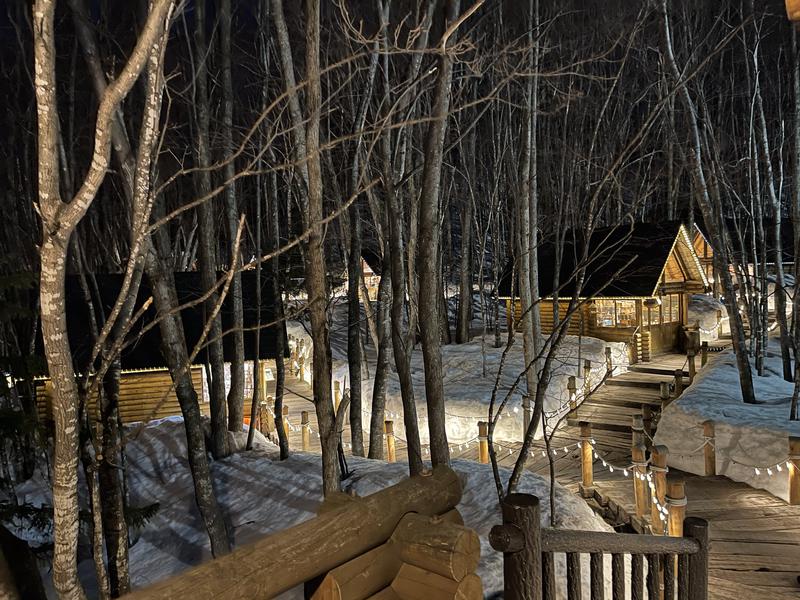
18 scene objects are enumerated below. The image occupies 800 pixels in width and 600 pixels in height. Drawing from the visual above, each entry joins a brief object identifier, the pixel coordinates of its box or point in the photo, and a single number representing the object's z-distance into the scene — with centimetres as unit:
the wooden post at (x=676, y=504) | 651
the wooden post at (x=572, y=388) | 1352
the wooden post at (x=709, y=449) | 944
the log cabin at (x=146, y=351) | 1434
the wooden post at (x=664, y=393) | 1218
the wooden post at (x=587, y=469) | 900
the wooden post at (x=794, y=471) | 788
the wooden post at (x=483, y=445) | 1059
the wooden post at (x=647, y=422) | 1070
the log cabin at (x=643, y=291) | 1833
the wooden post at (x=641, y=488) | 773
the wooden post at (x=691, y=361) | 1452
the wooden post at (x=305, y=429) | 1265
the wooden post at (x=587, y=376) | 1499
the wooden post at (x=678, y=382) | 1298
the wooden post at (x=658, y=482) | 723
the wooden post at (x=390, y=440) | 1120
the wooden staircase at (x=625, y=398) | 1327
